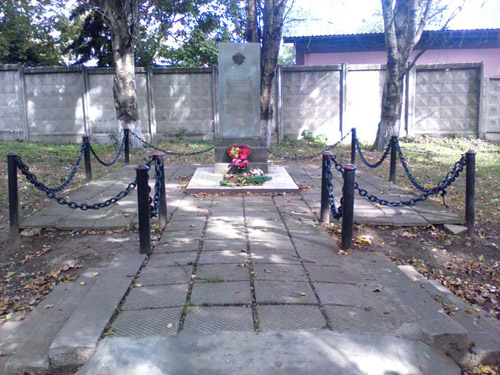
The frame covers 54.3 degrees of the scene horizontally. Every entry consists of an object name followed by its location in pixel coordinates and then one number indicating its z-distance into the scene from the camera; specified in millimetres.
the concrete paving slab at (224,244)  5086
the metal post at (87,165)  9324
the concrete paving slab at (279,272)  4234
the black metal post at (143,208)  4906
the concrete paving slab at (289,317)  3311
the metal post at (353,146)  11023
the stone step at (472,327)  3219
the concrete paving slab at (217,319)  3281
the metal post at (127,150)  11491
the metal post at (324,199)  6164
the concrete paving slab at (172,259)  4629
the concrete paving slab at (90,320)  3023
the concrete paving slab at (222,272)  4211
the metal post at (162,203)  6055
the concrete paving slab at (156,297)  3670
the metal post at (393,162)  9117
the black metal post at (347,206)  5078
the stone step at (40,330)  3014
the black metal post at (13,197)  5719
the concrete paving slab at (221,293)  3717
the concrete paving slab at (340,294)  3764
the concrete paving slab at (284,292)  3746
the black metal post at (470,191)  5750
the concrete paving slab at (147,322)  3250
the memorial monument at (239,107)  9555
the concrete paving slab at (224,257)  4664
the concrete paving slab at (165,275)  4164
